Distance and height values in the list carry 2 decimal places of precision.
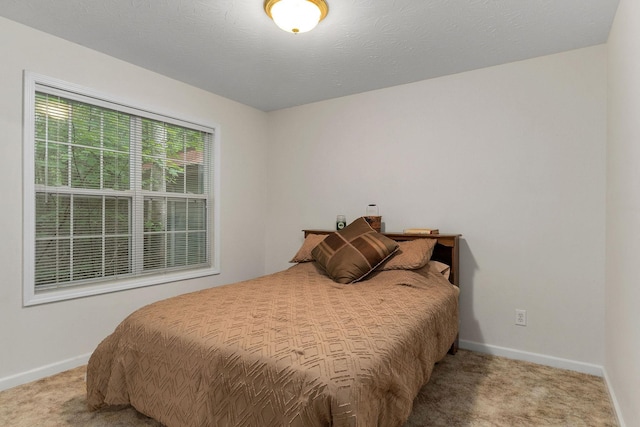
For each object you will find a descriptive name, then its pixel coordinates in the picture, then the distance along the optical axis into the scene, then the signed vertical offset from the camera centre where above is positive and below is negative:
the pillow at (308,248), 3.18 -0.30
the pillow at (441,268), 2.71 -0.41
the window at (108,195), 2.46 +0.17
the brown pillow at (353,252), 2.62 -0.29
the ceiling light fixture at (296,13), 1.93 +1.15
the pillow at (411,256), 2.61 -0.30
